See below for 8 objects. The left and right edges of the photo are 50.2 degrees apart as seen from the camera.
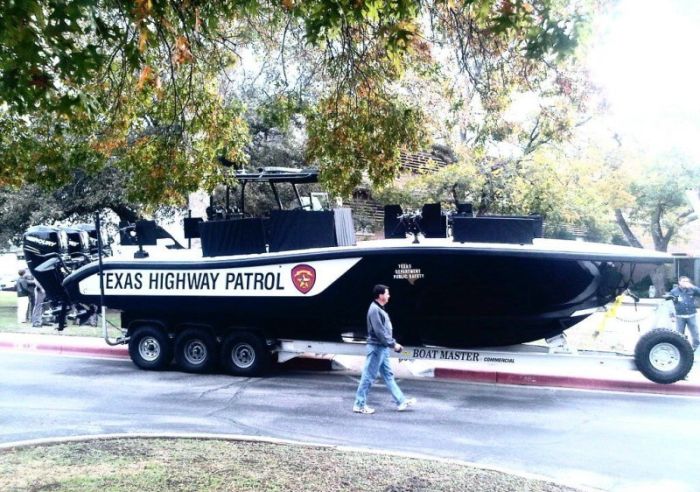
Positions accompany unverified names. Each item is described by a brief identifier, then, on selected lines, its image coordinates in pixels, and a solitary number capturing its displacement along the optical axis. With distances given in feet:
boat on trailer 36.76
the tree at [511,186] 59.41
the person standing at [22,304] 63.36
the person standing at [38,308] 54.69
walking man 31.91
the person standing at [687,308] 48.71
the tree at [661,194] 107.14
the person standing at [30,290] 59.47
